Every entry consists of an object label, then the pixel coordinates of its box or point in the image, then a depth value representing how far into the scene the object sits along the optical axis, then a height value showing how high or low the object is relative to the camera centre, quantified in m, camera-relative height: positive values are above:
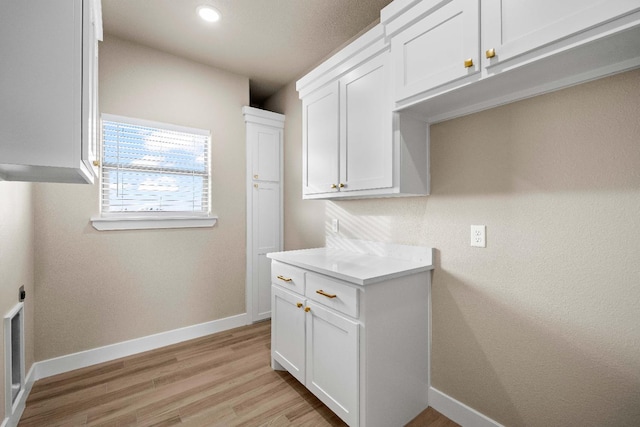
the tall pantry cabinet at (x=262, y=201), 3.34 +0.14
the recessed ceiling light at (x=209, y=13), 2.20 +1.56
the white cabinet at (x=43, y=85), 0.88 +0.41
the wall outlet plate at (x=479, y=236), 1.65 -0.13
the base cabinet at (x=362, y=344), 1.57 -0.79
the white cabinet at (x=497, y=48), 1.00 +0.66
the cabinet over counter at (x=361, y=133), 1.77 +0.55
